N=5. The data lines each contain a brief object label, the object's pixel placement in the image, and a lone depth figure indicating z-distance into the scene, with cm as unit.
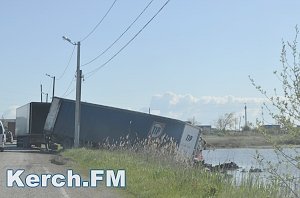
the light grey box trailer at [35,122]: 4666
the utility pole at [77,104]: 3753
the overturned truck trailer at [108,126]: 3378
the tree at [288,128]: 812
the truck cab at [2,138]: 3697
